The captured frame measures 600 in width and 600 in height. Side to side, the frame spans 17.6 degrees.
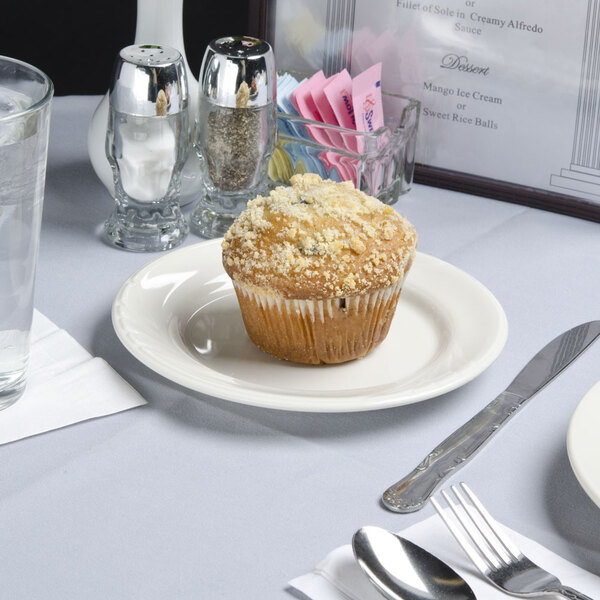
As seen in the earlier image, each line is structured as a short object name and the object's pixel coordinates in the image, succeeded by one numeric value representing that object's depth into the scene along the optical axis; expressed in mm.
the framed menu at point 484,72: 906
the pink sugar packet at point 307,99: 921
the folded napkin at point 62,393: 732
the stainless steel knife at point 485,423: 704
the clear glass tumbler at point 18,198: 699
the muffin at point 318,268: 753
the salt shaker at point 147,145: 840
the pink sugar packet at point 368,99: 916
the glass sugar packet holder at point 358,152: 898
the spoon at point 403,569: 651
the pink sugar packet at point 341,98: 919
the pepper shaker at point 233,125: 863
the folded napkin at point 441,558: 661
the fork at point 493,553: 657
